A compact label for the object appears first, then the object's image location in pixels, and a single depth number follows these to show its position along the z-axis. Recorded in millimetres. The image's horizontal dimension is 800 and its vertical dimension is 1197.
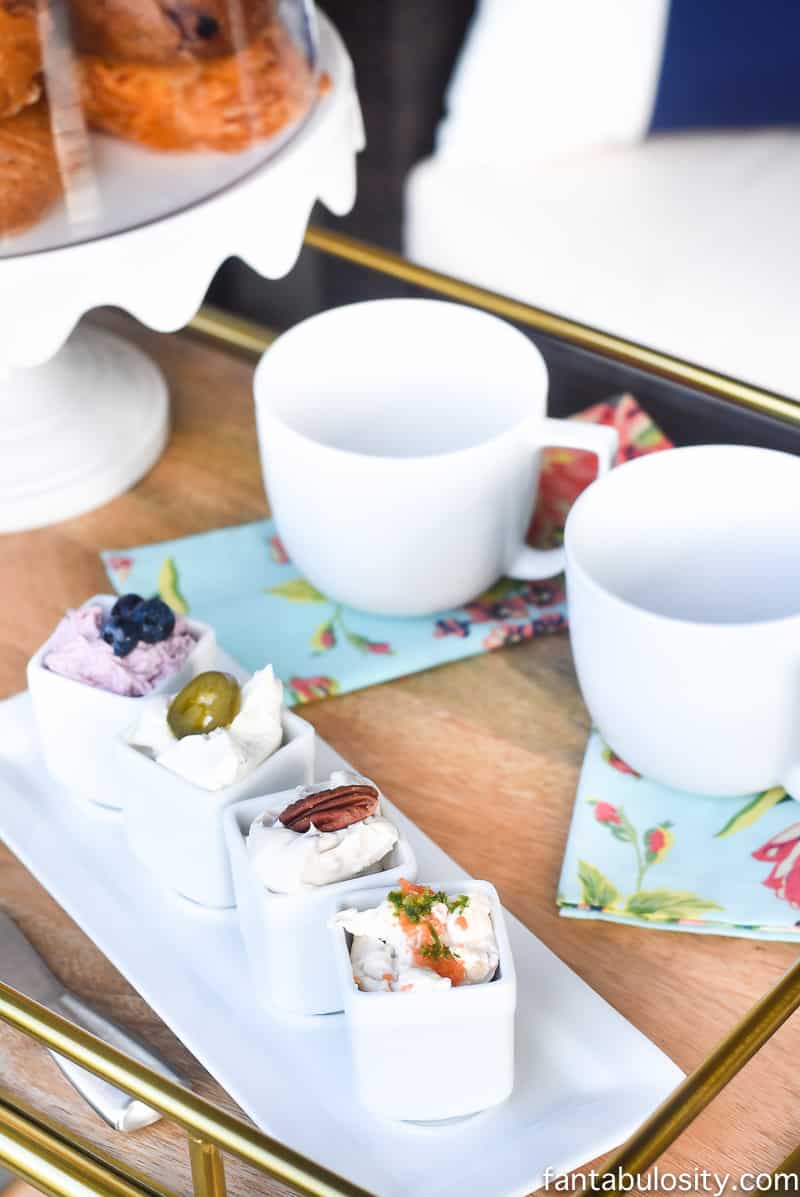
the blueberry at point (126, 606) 1062
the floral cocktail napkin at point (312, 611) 1143
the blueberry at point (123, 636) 1058
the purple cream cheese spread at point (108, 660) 1052
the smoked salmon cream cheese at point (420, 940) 952
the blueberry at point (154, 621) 1059
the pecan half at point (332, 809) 983
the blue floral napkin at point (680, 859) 1039
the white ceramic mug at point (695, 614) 1021
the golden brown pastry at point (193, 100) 1158
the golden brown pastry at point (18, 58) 1115
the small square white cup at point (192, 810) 1011
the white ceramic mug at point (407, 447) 1099
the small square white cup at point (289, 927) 976
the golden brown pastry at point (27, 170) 1119
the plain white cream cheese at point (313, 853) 975
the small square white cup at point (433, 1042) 944
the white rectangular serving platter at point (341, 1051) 972
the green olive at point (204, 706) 1021
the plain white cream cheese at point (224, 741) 1008
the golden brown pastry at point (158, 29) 1147
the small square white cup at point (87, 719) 1050
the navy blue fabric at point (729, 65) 1574
